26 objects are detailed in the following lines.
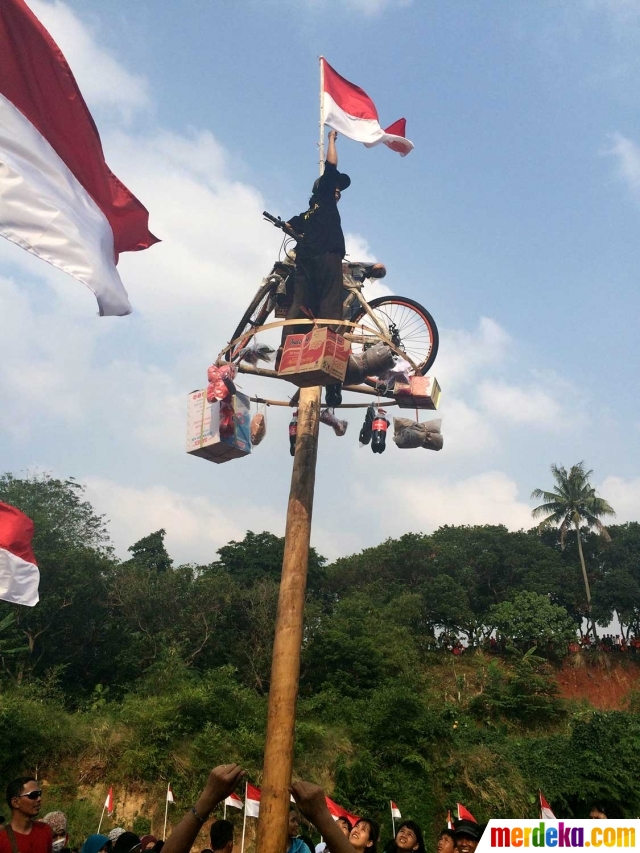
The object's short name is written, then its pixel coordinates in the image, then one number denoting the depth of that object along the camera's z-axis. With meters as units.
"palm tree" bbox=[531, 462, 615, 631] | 45.91
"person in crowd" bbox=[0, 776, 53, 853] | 4.25
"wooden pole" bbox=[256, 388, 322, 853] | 6.22
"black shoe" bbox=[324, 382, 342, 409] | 9.55
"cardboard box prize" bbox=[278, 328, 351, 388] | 7.67
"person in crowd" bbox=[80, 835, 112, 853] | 5.64
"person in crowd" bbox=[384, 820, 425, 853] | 5.00
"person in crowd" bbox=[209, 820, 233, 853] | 4.38
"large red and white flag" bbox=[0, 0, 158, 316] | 5.77
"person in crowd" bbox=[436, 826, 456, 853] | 4.97
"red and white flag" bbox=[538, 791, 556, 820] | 13.05
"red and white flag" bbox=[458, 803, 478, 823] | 11.99
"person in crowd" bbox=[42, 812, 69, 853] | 6.44
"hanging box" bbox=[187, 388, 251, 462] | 9.02
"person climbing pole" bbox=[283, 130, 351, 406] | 9.36
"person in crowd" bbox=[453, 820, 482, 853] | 4.62
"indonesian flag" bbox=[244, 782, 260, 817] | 13.13
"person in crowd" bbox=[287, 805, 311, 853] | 6.26
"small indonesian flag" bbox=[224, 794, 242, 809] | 14.84
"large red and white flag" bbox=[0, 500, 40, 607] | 8.99
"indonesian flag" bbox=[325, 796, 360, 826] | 11.19
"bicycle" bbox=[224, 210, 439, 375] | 9.33
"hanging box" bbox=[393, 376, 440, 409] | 9.25
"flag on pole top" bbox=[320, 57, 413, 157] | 8.81
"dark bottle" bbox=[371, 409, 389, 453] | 9.71
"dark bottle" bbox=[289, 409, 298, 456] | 9.90
